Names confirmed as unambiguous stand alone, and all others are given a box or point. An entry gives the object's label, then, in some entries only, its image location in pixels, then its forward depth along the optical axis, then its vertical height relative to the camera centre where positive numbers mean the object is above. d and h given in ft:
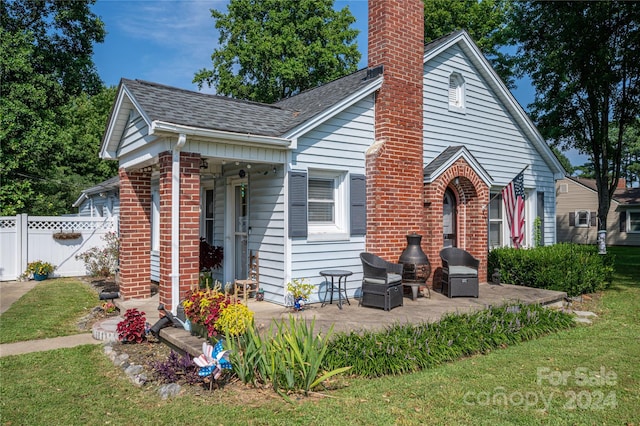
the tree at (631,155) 128.67 +22.28
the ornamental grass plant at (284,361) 14.76 -4.86
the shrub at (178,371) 15.55 -5.48
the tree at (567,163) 208.76 +30.40
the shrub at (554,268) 32.07 -3.49
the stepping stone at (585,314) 26.91 -5.83
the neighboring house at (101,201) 55.67 +3.47
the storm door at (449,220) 33.81 +0.22
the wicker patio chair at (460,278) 27.45 -3.53
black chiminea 26.81 -2.72
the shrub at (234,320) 16.83 -3.83
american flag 34.53 +1.46
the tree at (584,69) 42.60 +16.63
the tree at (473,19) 74.59 +36.22
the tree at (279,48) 79.15 +32.95
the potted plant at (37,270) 43.06 -4.71
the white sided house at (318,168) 22.06 +3.57
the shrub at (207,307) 17.42 -3.60
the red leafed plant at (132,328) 20.35 -5.01
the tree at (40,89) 50.16 +17.41
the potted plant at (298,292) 24.48 -3.94
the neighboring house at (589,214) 97.81 +2.09
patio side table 24.33 -2.95
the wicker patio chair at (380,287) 24.03 -3.69
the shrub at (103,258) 45.03 -3.79
